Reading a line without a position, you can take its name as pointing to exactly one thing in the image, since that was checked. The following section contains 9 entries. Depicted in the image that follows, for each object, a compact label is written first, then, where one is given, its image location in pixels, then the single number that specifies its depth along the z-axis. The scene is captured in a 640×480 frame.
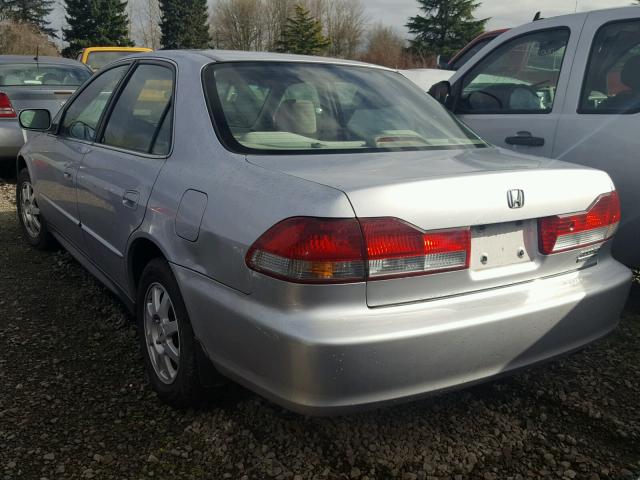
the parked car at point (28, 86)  7.68
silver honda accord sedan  1.95
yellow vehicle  15.48
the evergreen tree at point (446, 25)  43.81
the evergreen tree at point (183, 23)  53.22
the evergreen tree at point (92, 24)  47.00
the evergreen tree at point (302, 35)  53.84
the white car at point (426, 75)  7.67
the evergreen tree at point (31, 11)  51.75
